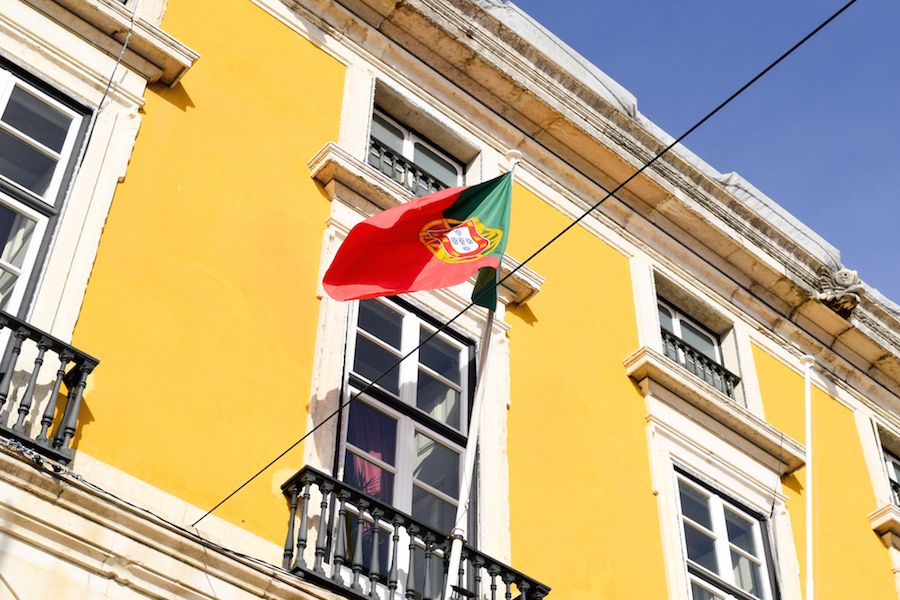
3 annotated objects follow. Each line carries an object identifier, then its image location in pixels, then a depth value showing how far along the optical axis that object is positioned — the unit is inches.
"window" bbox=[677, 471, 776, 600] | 386.3
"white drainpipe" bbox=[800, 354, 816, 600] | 390.0
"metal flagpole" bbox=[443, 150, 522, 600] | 294.1
